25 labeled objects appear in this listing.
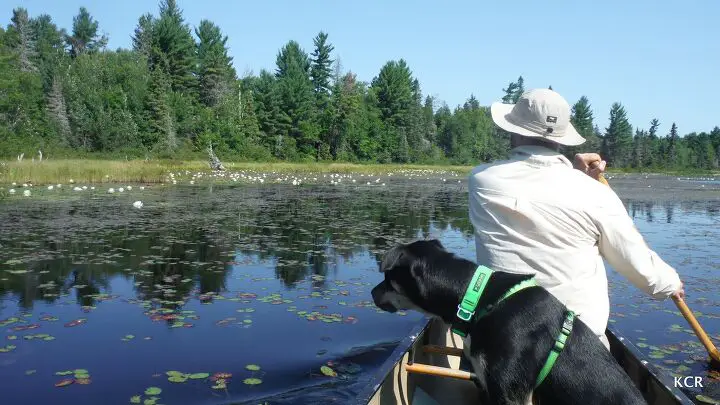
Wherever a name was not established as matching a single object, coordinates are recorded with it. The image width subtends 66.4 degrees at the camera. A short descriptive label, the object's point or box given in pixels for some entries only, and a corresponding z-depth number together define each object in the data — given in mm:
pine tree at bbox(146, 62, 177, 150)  45531
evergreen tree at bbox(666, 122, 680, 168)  92250
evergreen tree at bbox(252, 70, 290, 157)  56156
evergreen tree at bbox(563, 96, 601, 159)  91250
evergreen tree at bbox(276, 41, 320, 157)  58031
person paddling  2602
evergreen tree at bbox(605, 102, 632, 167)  92250
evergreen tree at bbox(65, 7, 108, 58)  77062
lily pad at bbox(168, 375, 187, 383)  4977
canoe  2986
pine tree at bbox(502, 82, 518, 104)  105812
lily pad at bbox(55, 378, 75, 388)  4816
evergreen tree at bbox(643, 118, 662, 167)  92250
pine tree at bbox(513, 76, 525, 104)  107675
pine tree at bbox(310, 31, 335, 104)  66312
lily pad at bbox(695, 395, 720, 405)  4691
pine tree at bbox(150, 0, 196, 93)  54656
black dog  2396
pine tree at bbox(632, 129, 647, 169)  91250
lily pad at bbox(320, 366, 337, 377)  5285
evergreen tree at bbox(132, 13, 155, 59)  71081
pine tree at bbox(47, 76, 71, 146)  42719
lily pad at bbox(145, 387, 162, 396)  4707
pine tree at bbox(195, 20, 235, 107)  57500
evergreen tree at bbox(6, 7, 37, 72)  56541
